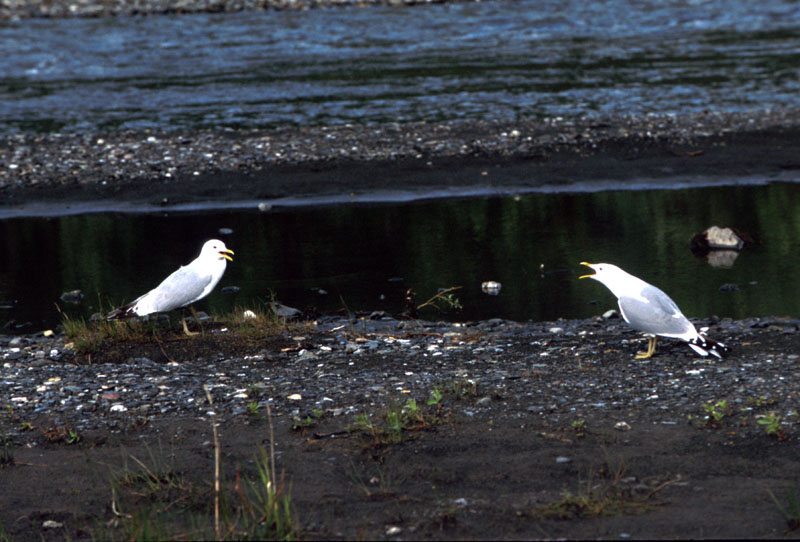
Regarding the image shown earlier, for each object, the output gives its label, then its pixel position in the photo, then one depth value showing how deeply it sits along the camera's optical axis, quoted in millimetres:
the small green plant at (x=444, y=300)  24186
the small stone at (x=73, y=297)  26783
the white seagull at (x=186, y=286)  21109
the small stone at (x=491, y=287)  26055
